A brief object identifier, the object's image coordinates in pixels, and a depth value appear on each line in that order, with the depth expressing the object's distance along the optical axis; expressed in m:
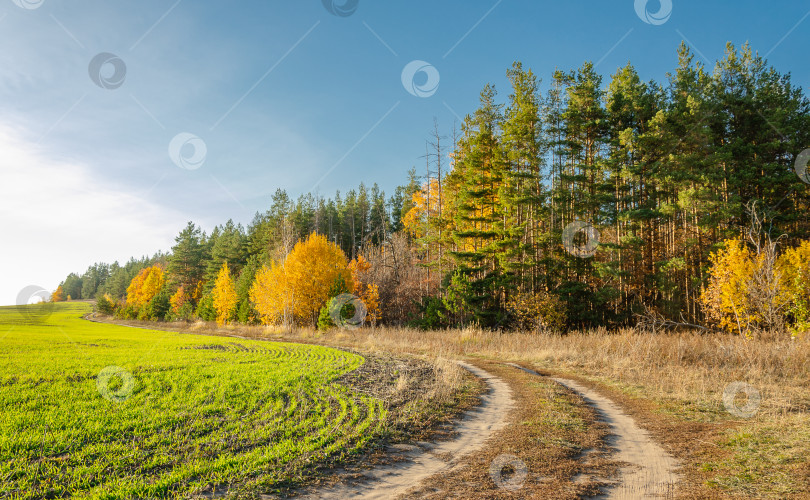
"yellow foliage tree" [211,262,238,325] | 49.78
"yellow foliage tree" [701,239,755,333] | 22.08
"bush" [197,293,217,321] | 52.53
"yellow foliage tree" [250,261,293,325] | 37.69
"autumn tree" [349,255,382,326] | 36.72
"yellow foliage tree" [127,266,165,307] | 72.06
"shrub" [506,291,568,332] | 26.58
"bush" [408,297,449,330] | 30.56
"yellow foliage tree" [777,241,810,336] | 19.08
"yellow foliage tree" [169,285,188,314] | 63.12
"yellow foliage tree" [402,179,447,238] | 38.47
